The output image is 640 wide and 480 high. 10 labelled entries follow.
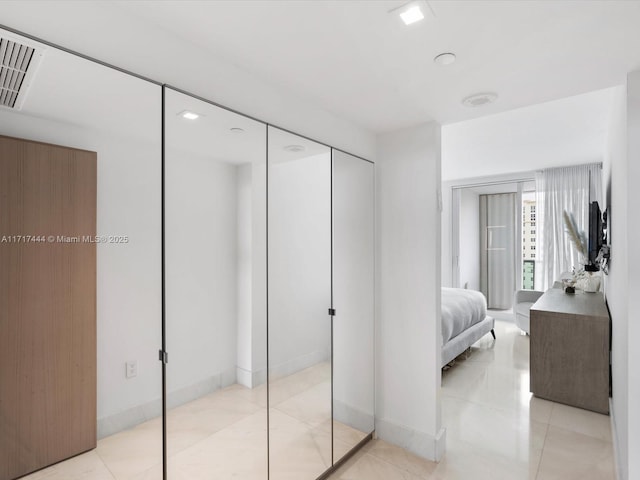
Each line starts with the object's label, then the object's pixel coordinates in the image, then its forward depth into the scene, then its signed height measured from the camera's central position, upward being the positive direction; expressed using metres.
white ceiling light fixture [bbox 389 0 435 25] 1.22 +0.82
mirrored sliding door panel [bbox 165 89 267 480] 1.38 -0.23
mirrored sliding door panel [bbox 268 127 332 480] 1.83 -0.38
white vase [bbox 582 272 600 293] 4.27 -0.52
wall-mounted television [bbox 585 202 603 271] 3.43 +0.10
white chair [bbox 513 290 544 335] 5.05 -0.94
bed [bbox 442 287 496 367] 3.71 -0.96
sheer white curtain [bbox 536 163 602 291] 5.20 +0.51
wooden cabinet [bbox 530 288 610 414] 3.07 -1.04
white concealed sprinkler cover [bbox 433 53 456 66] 1.55 +0.81
